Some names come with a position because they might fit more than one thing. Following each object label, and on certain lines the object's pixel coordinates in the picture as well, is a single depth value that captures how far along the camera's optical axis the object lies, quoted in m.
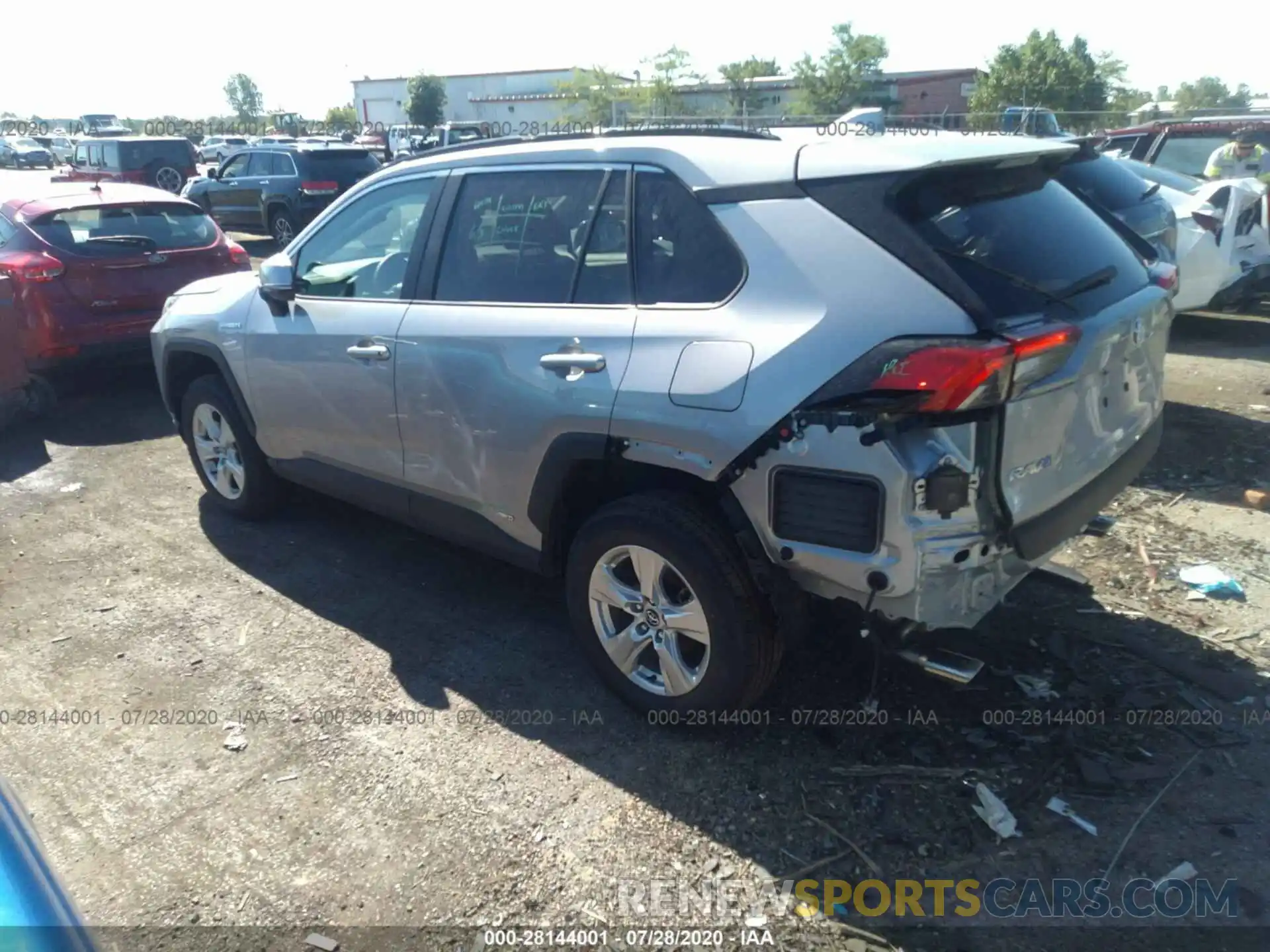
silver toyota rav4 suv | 2.72
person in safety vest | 10.83
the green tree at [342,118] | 57.85
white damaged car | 8.17
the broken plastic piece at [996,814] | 2.94
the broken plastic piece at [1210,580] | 4.31
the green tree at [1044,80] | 36.31
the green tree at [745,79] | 33.25
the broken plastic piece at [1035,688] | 3.59
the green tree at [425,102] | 61.50
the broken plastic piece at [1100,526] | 3.57
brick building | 39.37
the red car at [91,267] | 7.23
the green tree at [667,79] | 39.19
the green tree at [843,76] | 36.53
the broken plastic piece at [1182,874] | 2.75
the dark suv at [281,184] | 16.20
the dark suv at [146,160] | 20.48
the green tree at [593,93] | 44.31
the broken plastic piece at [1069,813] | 2.95
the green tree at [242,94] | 116.94
